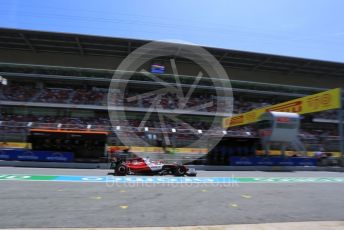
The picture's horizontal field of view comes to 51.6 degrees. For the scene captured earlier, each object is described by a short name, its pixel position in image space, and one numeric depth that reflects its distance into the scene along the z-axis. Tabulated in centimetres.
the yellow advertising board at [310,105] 2700
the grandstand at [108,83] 4825
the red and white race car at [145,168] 1897
